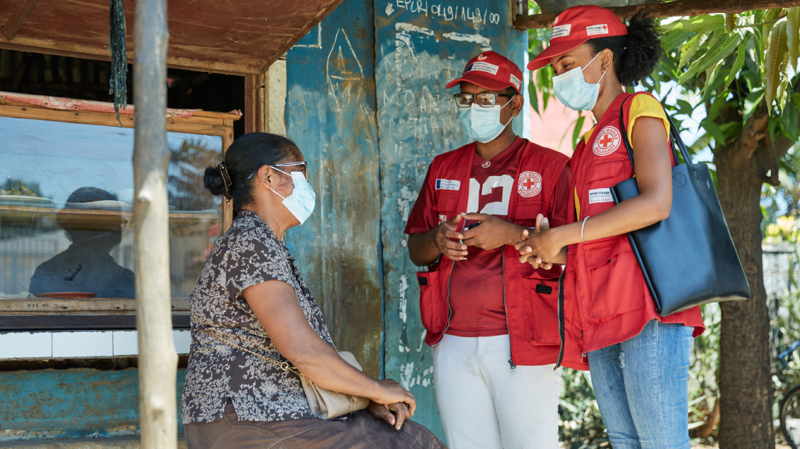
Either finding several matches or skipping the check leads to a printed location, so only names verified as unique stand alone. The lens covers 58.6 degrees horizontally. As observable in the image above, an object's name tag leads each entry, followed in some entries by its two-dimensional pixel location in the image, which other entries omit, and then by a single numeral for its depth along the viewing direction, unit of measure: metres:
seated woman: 2.19
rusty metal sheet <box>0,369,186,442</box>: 3.34
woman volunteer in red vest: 2.24
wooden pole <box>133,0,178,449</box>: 1.69
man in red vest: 2.91
